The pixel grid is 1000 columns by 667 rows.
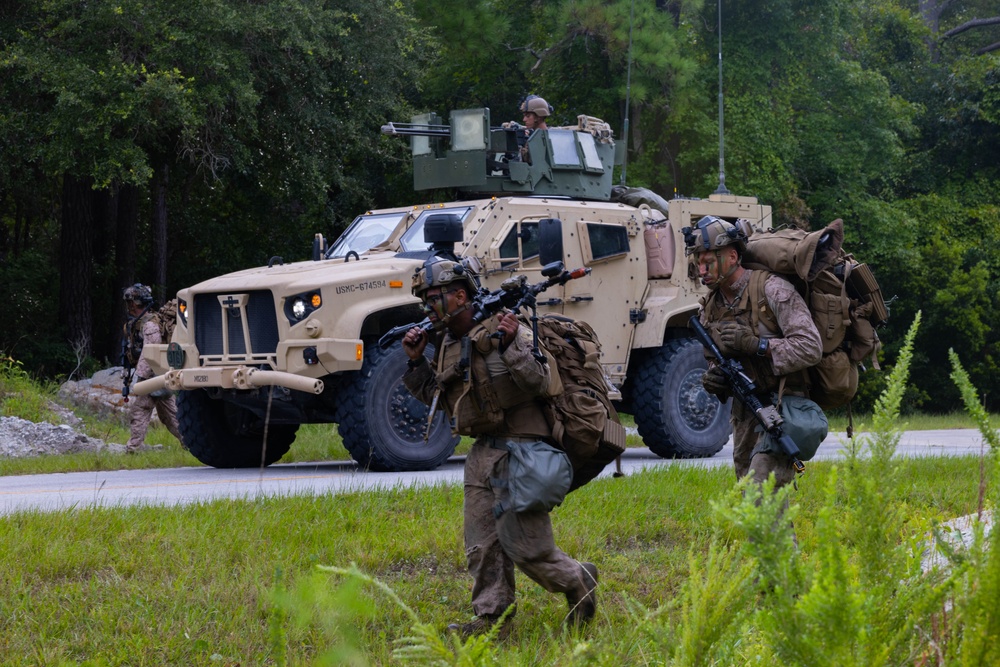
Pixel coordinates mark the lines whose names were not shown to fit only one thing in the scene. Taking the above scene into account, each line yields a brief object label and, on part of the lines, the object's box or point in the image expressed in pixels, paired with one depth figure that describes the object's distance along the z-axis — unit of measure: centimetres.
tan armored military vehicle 1967
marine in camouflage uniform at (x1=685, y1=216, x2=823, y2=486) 1128
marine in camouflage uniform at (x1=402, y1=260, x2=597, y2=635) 960
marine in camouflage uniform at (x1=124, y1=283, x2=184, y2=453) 2374
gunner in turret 2545
